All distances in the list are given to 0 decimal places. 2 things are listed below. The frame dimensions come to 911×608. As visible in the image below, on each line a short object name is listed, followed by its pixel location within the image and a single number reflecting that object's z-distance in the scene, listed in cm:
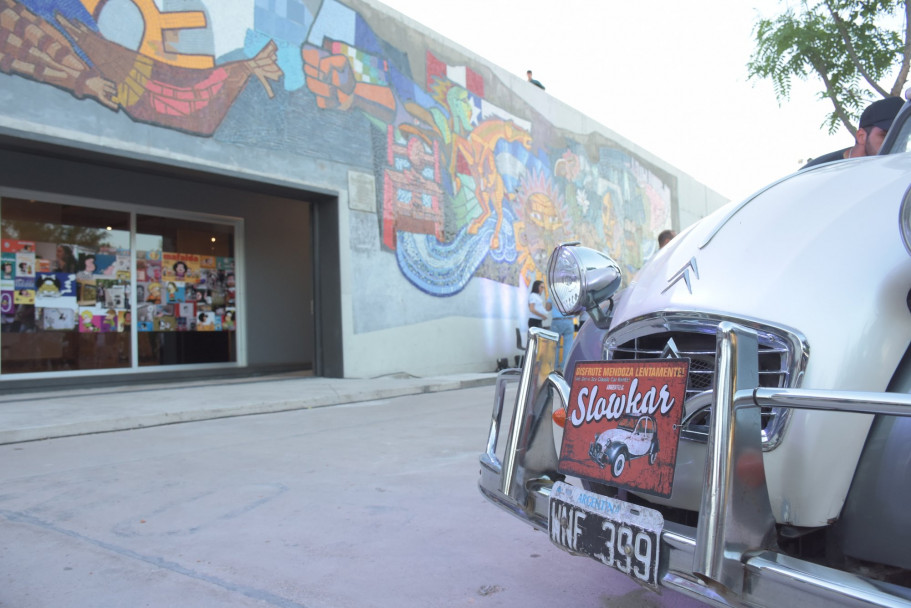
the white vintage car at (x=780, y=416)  149
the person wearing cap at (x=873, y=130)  304
